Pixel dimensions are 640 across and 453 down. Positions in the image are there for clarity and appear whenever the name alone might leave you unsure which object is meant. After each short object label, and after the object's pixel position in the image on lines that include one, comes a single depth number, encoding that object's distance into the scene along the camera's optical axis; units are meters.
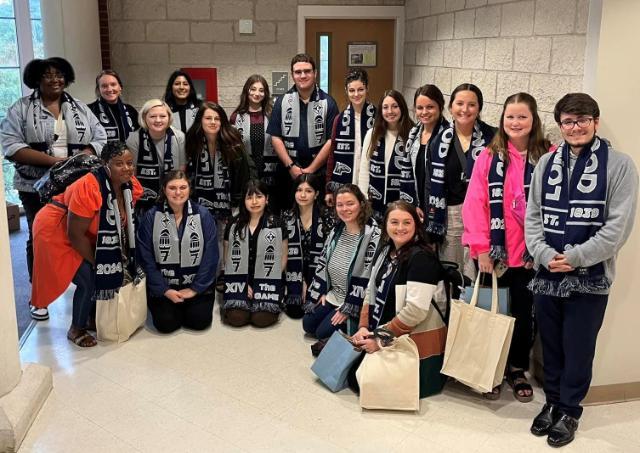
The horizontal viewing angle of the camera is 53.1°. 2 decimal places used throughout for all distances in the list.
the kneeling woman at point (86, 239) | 3.44
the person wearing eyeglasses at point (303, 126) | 4.16
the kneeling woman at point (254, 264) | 3.83
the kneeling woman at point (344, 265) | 3.37
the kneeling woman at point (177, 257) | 3.71
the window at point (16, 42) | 6.21
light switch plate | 5.63
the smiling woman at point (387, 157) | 3.57
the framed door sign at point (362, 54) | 5.79
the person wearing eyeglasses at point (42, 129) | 3.86
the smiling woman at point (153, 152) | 4.00
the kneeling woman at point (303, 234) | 3.94
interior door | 5.75
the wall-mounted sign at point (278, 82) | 5.75
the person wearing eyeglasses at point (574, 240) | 2.43
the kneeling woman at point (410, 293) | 2.90
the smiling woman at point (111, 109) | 4.23
